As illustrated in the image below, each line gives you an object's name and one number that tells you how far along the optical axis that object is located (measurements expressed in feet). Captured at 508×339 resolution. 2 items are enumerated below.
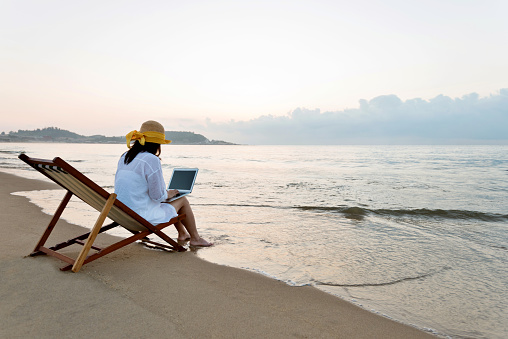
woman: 13.39
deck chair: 10.67
